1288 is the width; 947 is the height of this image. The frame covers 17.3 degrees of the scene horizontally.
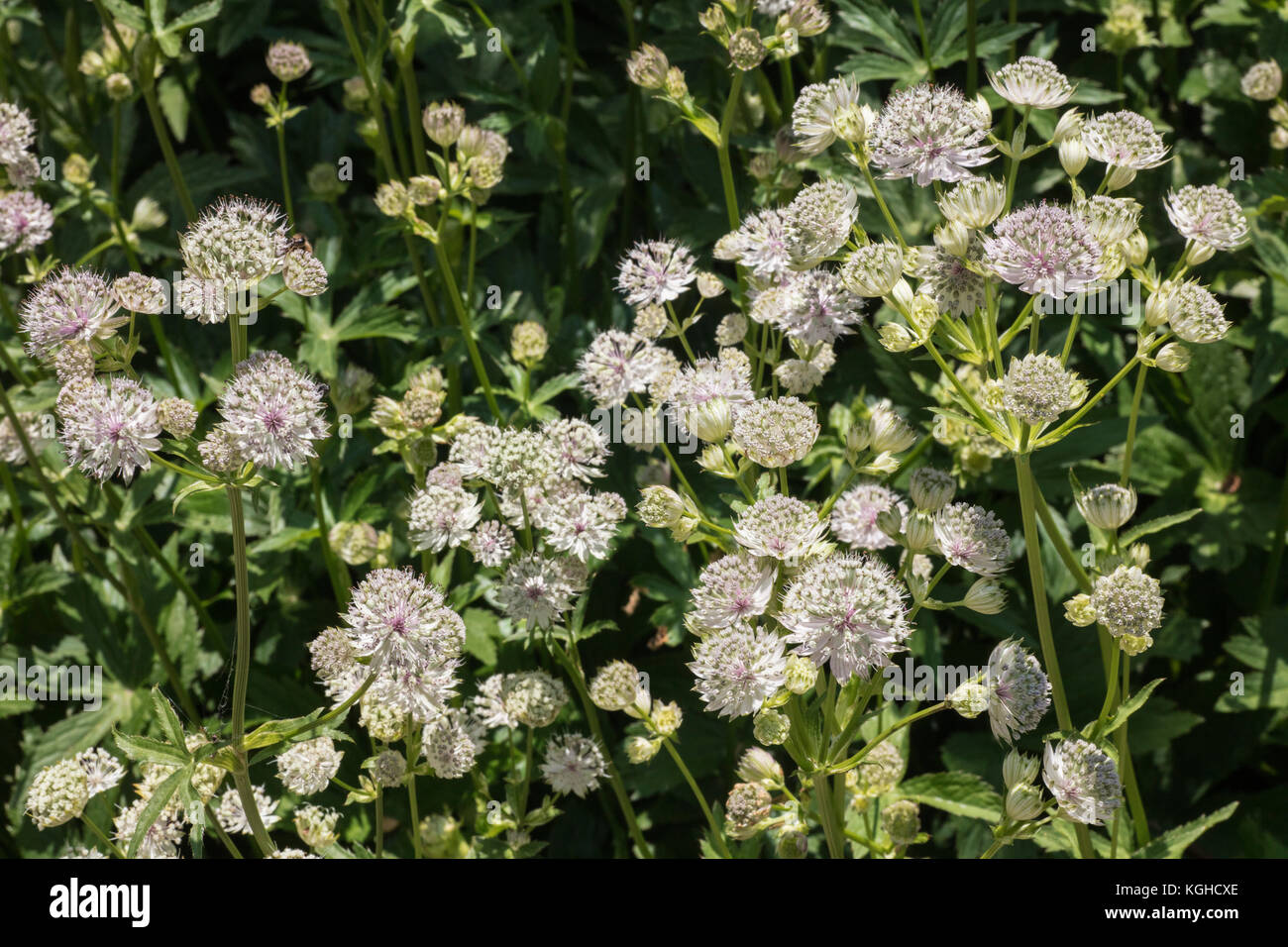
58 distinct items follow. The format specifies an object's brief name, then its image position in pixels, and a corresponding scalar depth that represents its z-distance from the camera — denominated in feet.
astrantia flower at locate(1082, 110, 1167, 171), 3.03
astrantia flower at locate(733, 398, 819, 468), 2.98
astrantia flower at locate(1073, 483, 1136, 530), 3.03
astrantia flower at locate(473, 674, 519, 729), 3.16
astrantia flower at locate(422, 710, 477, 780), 3.11
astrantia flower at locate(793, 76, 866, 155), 3.04
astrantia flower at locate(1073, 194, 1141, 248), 2.98
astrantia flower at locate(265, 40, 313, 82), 3.49
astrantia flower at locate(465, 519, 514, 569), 3.13
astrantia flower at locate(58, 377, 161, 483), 2.95
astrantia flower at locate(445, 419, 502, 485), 3.13
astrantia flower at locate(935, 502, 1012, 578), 3.01
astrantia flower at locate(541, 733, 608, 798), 3.16
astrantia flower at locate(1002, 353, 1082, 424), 2.92
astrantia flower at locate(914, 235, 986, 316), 3.00
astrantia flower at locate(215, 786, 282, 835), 3.12
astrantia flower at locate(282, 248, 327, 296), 2.98
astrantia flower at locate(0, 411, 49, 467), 3.45
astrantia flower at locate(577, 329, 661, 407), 3.19
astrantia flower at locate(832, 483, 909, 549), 3.13
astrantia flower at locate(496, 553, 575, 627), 3.11
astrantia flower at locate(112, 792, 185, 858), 3.09
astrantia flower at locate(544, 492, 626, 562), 3.11
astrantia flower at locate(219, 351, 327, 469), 2.91
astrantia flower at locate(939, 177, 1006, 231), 2.97
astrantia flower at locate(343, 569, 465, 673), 2.99
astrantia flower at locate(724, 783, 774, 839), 3.04
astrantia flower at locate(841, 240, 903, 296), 2.98
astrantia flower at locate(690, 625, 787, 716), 2.94
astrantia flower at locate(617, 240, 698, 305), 3.22
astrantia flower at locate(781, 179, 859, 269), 3.03
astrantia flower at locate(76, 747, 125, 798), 3.15
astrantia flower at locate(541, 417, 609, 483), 3.13
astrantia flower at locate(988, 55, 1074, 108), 3.04
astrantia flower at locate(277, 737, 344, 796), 3.08
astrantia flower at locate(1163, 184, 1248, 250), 3.03
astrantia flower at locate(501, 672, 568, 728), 3.12
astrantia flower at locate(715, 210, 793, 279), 3.15
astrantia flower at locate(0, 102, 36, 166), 3.32
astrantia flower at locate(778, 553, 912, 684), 2.91
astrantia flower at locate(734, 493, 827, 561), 2.96
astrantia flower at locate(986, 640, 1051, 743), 2.98
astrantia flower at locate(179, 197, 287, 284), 2.93
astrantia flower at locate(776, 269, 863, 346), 3.11
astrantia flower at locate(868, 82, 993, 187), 3.00
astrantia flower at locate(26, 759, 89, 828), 3.08
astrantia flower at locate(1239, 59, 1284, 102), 3.51
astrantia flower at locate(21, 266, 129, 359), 3.00
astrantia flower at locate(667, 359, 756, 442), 3.08
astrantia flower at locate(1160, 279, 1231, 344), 2.99
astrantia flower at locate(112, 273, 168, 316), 3.03
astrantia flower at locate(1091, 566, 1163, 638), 2.97
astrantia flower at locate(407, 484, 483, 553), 3.14
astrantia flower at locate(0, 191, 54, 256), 3.34
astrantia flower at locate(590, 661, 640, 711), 3.09
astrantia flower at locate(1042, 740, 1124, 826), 2.94
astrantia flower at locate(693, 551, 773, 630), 2.97
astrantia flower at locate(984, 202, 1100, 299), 2.94
